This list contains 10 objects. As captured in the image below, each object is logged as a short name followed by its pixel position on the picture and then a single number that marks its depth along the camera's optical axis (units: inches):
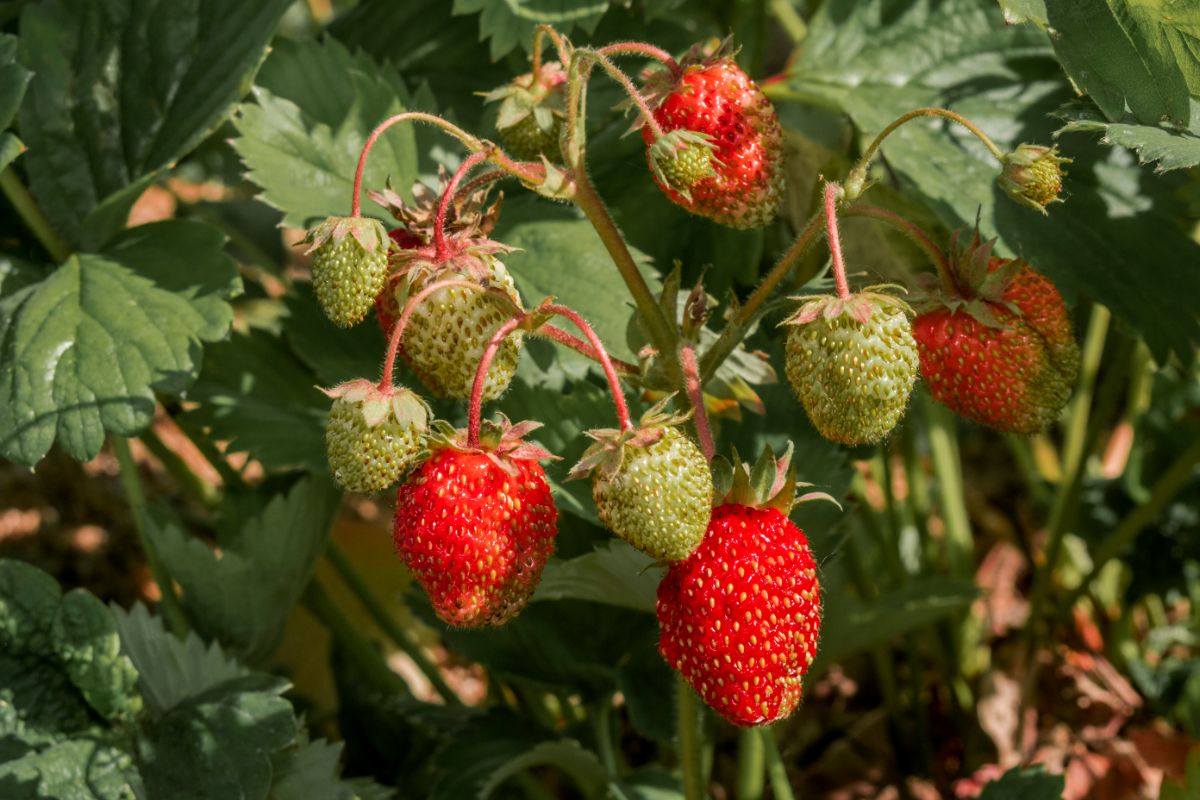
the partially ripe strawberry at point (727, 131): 21.5
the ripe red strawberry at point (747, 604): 20.8
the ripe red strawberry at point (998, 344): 21.8
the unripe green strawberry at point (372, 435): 20.6
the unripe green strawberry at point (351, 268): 20.9
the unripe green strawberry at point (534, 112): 21.7
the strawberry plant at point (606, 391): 20.9
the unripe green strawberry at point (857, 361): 20.4
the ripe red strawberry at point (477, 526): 20.8
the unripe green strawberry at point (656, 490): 20.1
